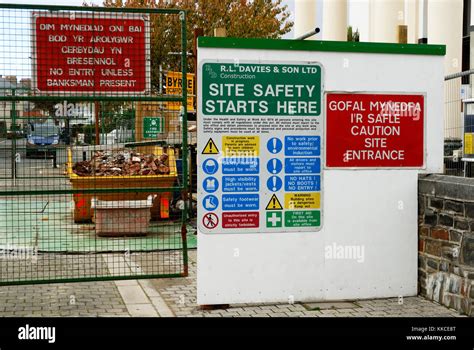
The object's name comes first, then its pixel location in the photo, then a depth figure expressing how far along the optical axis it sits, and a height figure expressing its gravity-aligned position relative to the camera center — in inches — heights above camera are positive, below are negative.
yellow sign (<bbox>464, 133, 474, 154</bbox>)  356.5 +5.3
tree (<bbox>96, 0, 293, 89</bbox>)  1205.7 +233.1
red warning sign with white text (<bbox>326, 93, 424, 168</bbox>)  295.0 +9.5
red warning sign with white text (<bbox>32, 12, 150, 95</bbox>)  292.8 +40.3
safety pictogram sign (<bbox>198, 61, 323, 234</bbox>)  282.2 +2.5
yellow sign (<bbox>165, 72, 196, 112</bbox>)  618.9 +61.8
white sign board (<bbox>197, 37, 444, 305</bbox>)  283.4 -22.1
